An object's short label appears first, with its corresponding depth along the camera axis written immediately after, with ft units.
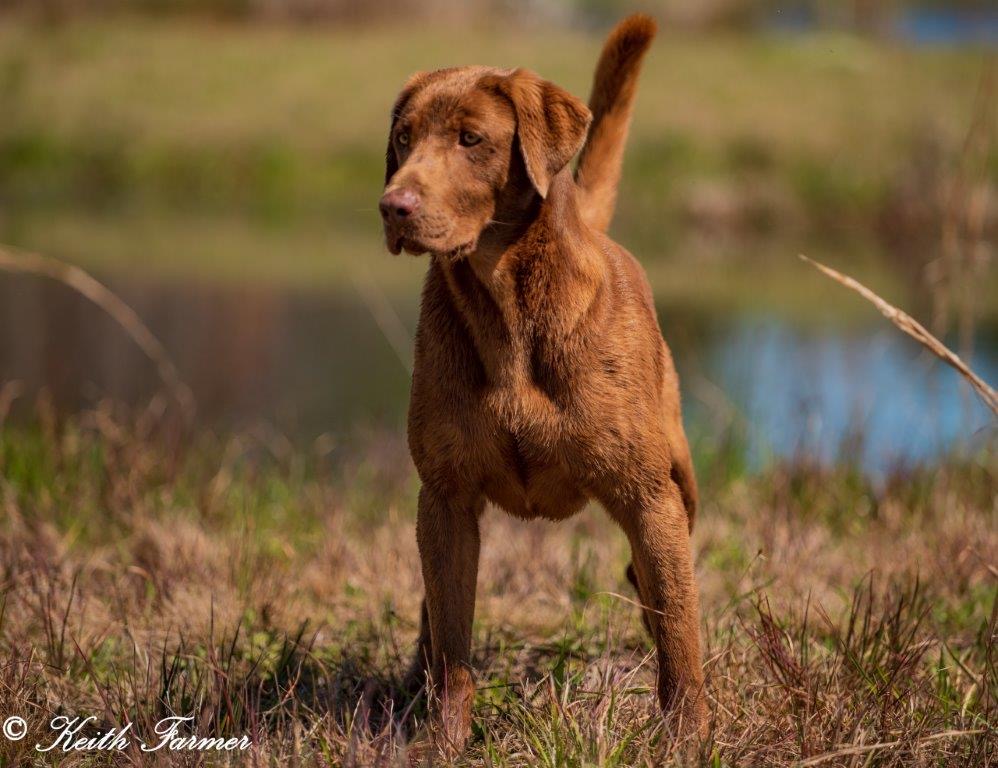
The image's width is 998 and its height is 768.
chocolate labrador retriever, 20.88
